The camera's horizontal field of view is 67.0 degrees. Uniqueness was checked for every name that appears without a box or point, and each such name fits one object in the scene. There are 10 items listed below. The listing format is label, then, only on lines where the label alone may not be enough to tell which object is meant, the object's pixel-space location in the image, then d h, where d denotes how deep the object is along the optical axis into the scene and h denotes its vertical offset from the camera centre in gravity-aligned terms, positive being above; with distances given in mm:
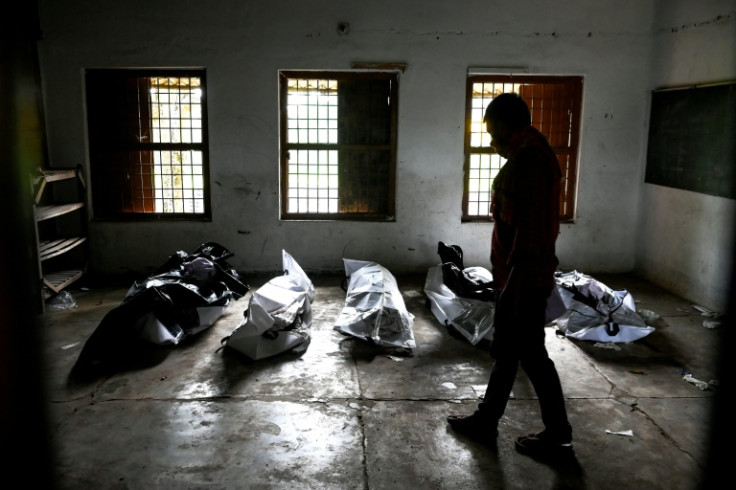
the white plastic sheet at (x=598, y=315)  4102 -1139
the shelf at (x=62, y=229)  4834 -735
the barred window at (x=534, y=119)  5754 +448
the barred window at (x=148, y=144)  5621 +130
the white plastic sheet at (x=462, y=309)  4055 -1139
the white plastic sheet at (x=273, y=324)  3689 -1134
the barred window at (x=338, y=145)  5695 +154
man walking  2318 -423
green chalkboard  4547 +221
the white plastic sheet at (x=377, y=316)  3934 -1135
